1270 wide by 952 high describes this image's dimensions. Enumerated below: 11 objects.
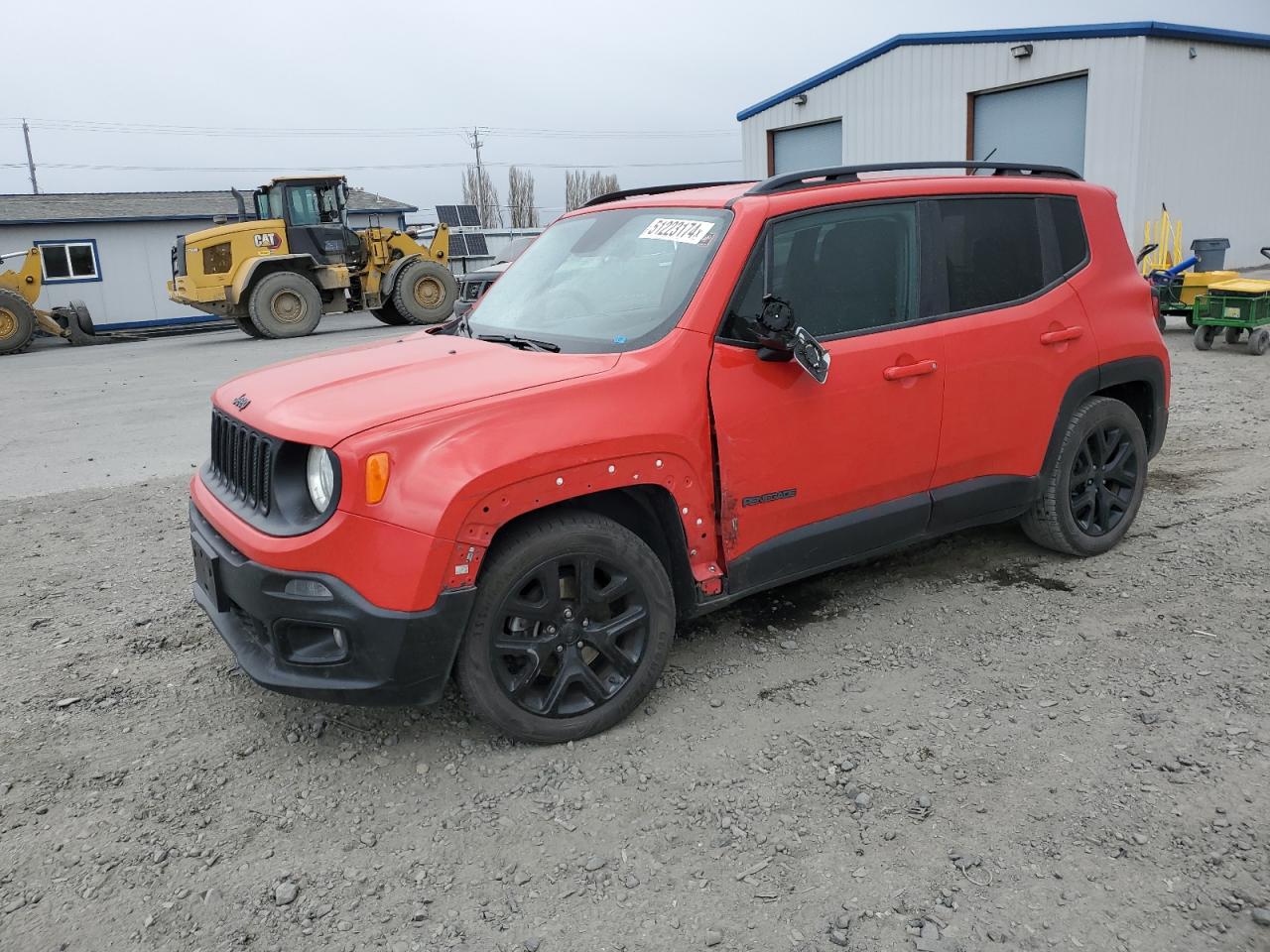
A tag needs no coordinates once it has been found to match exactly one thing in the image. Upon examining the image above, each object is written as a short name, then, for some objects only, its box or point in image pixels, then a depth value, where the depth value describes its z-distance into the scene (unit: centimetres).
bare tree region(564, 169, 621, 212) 5016
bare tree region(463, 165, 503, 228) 5178
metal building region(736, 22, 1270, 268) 1573
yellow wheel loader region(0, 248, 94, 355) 2050
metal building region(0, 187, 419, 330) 2724
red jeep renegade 291
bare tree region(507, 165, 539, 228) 5194
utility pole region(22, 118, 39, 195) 5862
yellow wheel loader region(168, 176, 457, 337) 1911
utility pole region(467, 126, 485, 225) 5291
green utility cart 1026
